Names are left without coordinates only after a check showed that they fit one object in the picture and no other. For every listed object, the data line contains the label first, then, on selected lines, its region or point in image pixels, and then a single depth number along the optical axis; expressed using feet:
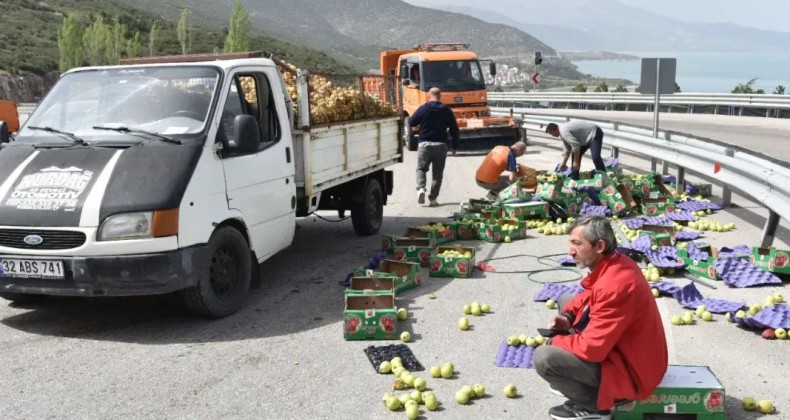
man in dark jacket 45.65
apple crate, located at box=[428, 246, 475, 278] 27.96
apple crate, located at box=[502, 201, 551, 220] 37.63
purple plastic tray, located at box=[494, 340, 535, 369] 19.09
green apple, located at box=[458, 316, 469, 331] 21.94
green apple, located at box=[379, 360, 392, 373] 18.52
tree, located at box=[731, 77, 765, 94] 136.99
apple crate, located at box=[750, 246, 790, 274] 26.23
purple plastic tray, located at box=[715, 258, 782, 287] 25.88
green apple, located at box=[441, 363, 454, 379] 18.13
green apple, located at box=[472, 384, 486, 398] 16.93
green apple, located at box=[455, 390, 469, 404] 16.65
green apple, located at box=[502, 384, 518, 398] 16.94
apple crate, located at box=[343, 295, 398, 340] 21.11
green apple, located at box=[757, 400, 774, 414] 15.94
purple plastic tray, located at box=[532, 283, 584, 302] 24.97
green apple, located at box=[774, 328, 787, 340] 20.44
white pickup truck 20.31
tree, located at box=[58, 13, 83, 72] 291.58
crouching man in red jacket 14.24
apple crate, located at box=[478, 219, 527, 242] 34.35
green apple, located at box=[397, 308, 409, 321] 22.86
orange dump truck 76.07
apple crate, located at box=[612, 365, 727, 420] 15.05
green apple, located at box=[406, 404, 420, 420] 15.71
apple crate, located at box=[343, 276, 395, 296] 24.49
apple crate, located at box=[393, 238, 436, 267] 29.76
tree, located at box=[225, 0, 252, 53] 326.24
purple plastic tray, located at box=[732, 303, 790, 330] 20.88
